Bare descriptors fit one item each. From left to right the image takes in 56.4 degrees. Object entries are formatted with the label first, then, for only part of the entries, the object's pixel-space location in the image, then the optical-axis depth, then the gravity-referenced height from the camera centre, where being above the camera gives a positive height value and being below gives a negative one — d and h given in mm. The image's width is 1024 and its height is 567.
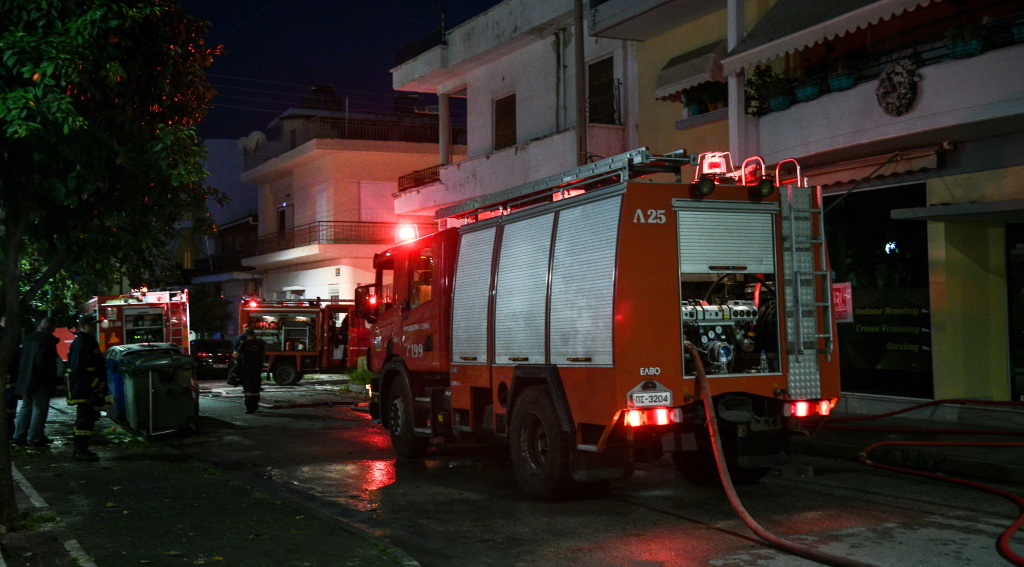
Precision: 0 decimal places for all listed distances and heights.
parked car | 30234 -861
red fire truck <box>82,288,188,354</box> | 27422 +508
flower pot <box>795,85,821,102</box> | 14594 +3515
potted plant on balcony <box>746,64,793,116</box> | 15141 +3752
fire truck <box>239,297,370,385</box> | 29328 -44
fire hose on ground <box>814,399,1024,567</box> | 6277 -1533
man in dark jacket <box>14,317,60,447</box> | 12781 -535
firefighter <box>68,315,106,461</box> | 11578 -588
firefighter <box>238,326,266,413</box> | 18469 -718
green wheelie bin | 14445 -896
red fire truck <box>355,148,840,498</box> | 8016 +50
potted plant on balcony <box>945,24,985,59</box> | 12055 +3529
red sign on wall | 14758 +298
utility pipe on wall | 15703 +3937
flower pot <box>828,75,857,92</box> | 13922 +3490
